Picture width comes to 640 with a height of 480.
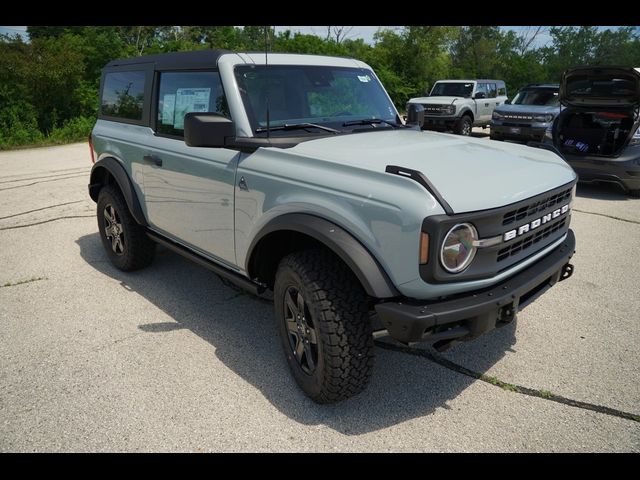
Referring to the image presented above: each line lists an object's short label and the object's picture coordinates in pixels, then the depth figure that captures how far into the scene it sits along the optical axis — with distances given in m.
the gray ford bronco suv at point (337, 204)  2.28
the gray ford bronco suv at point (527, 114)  11.89
